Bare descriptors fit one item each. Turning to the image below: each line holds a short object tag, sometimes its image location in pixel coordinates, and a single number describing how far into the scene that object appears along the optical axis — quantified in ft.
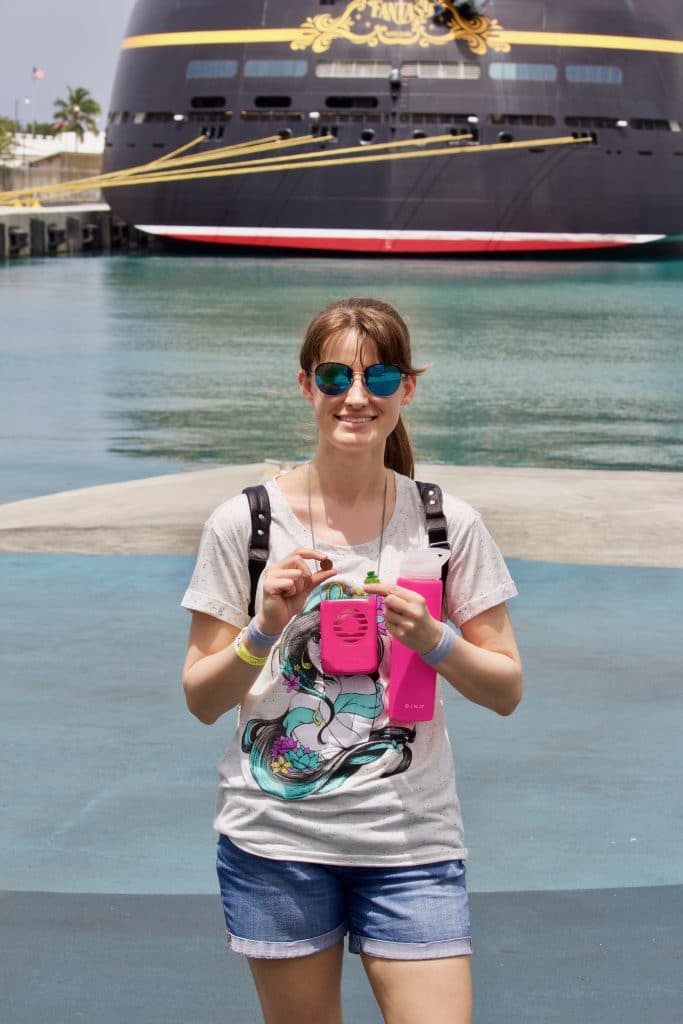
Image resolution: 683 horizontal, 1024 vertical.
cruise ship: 168.45
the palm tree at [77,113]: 468.75
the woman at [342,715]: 7.47
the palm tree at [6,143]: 364.38
